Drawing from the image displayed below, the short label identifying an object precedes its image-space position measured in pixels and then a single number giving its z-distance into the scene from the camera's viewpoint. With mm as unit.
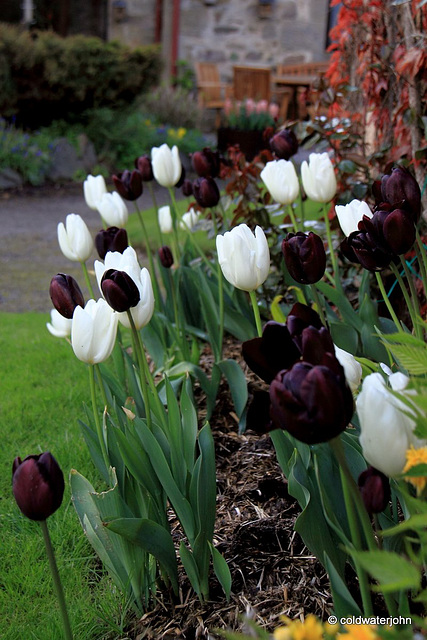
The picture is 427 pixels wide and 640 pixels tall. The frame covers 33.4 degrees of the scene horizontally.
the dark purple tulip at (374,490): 931
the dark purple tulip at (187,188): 2842
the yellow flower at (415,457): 827
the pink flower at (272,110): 10320
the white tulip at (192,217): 3196
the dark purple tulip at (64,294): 1527
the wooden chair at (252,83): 12188
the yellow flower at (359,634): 606
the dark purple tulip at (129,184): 2342
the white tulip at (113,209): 2367
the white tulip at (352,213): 1621
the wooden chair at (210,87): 12680
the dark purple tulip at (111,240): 1825
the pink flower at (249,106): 10840
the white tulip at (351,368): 1229
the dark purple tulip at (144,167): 2547
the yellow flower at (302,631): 629
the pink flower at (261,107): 10765
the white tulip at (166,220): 3181
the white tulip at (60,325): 2068
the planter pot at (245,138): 9305
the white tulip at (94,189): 2584
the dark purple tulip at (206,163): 2396
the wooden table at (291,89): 12547
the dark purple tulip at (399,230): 1296
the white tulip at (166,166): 2523
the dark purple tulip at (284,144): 2426
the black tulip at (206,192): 2250
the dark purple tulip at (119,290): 1274
